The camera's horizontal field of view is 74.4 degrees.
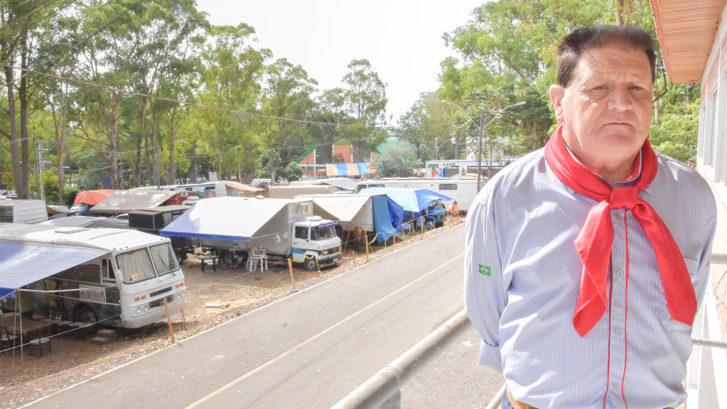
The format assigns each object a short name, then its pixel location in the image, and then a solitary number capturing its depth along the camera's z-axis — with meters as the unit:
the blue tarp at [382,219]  24.08
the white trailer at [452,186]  34.09
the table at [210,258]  20.09
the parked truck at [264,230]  19.23
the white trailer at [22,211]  24.08
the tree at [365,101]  66.56
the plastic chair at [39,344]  11.41
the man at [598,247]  1.39
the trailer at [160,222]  21.98
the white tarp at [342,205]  22.53
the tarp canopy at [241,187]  41.42
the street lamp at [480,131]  31.94
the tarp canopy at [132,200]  28.66
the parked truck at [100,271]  11.97
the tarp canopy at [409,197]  26.81
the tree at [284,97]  58.34
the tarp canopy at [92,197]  35.44
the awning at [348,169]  68.44
